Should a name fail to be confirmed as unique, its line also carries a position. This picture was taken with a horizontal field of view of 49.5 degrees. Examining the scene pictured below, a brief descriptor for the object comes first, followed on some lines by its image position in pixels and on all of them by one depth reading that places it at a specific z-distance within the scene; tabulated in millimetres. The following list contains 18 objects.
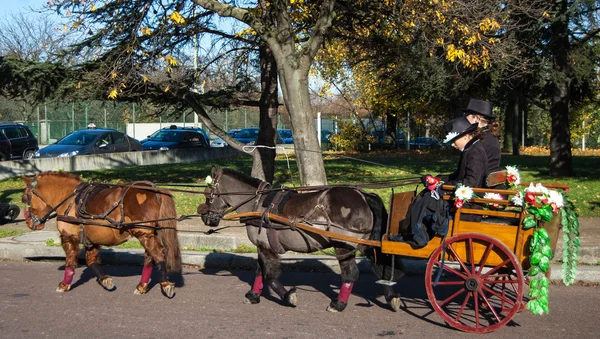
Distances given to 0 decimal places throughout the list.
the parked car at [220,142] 42197
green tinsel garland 6387
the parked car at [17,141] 27547
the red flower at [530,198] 6129
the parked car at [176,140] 31703
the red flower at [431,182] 6603
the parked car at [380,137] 38781
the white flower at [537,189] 6164
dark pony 7410
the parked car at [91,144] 25328
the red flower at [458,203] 6406
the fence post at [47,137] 40478
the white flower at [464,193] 6355
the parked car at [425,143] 38938
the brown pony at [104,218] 8039
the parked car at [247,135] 40056
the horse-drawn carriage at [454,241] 6430
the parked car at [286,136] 45747
